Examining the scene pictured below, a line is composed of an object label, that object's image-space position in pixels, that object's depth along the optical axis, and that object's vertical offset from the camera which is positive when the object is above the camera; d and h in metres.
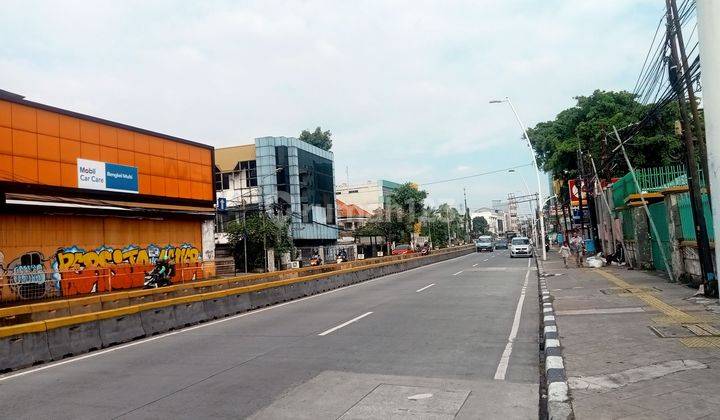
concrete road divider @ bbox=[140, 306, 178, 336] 11.75 -1.24
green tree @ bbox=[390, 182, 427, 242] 70.14 +5.76
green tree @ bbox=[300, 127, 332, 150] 77.44 +16.46
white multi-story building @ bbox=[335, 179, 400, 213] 101.89 +10.73
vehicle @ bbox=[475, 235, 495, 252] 67.81 -0.36
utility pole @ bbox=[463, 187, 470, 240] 106.91 +4.40
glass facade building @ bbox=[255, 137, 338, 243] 58.09 +7.96
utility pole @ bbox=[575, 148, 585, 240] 38.22 +3.74
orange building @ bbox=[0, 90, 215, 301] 21.36 +3.11
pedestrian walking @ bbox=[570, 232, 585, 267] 27.69 -0.85
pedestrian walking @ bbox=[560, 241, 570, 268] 29.43 -0.87
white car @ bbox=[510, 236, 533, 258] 45.53 -0.75
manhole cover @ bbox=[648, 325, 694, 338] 8.45 -1.68
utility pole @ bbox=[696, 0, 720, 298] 3.95 +1.07
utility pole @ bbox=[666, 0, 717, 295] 12.94 +1.46
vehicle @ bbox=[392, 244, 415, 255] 53.46 -0.29
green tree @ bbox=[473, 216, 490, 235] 172.75 +5.01
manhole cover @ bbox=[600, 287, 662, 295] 14.82 -1.67
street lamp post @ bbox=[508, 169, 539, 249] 70.80 +2.71
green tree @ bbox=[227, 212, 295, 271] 40.78 +1.44
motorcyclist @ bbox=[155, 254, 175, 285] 20.55 -0.30
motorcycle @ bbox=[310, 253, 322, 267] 39.28 -0.58
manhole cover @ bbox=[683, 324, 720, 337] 8.39 -1.67
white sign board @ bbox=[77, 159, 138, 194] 24.89 +4.39
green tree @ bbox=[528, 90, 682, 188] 37.47 +7.43
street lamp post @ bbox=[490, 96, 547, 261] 36.82 +0.64
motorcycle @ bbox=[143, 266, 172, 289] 20.38 -0.58
